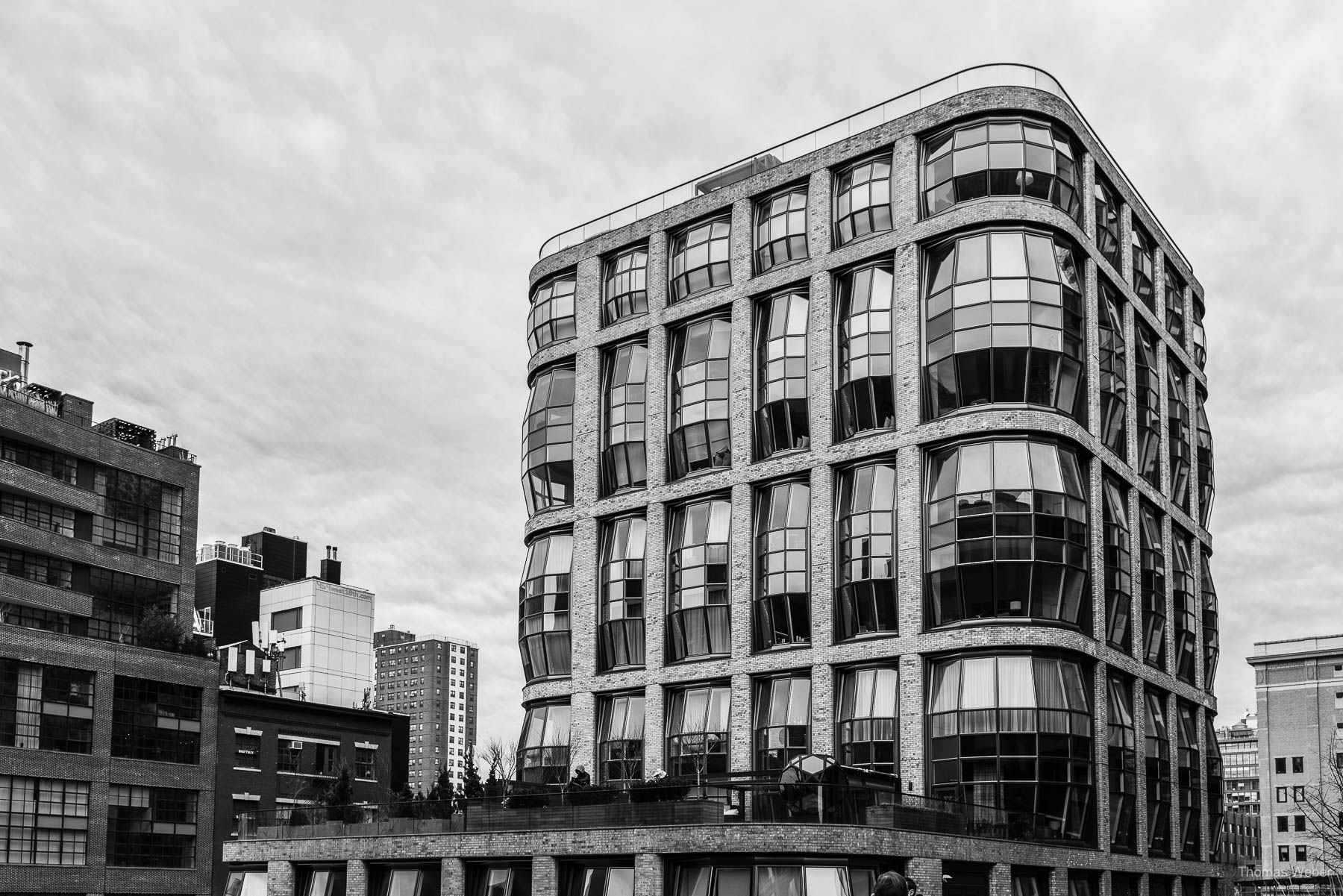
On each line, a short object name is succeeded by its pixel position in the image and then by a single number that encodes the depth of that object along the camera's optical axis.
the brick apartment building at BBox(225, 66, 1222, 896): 41.28
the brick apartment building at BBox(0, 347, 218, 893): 64.31
